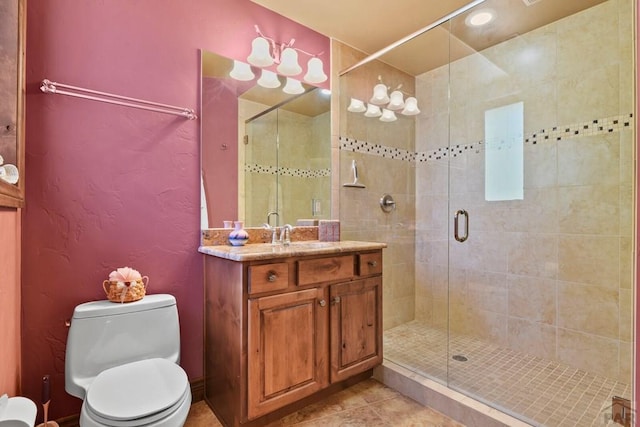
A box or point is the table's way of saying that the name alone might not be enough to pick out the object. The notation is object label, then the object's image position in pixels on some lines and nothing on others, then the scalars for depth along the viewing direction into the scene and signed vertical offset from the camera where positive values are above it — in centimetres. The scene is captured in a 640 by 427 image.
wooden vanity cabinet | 155 -62
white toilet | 112 -66
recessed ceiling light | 218 +134
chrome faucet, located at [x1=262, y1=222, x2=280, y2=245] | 221 -13
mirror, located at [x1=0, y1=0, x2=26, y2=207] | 115 +42
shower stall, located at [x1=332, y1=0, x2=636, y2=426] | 199 +9
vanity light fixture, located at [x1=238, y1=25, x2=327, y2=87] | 208 +105
